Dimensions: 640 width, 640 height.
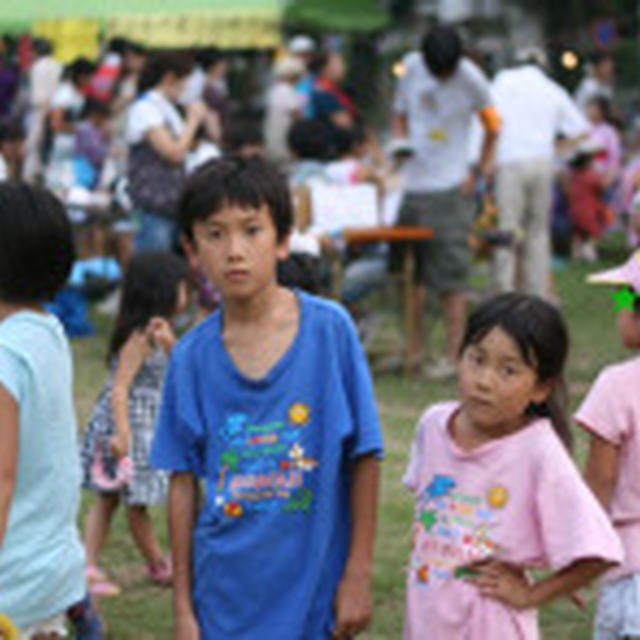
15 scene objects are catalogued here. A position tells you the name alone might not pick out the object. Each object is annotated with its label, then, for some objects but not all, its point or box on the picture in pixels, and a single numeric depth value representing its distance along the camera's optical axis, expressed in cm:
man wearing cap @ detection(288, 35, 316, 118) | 1666
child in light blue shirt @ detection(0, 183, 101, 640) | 353
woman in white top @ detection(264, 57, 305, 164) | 1681
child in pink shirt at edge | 376
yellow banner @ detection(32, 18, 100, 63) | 1747
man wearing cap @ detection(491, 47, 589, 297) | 1112
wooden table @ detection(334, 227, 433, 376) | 1004
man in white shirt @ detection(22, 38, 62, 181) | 1608
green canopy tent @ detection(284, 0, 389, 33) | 2527
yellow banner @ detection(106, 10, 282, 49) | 1803
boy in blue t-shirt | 338
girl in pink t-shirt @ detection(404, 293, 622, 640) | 338
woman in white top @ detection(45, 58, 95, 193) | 1526
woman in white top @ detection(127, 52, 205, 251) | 1052
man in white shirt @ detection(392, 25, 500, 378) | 981
